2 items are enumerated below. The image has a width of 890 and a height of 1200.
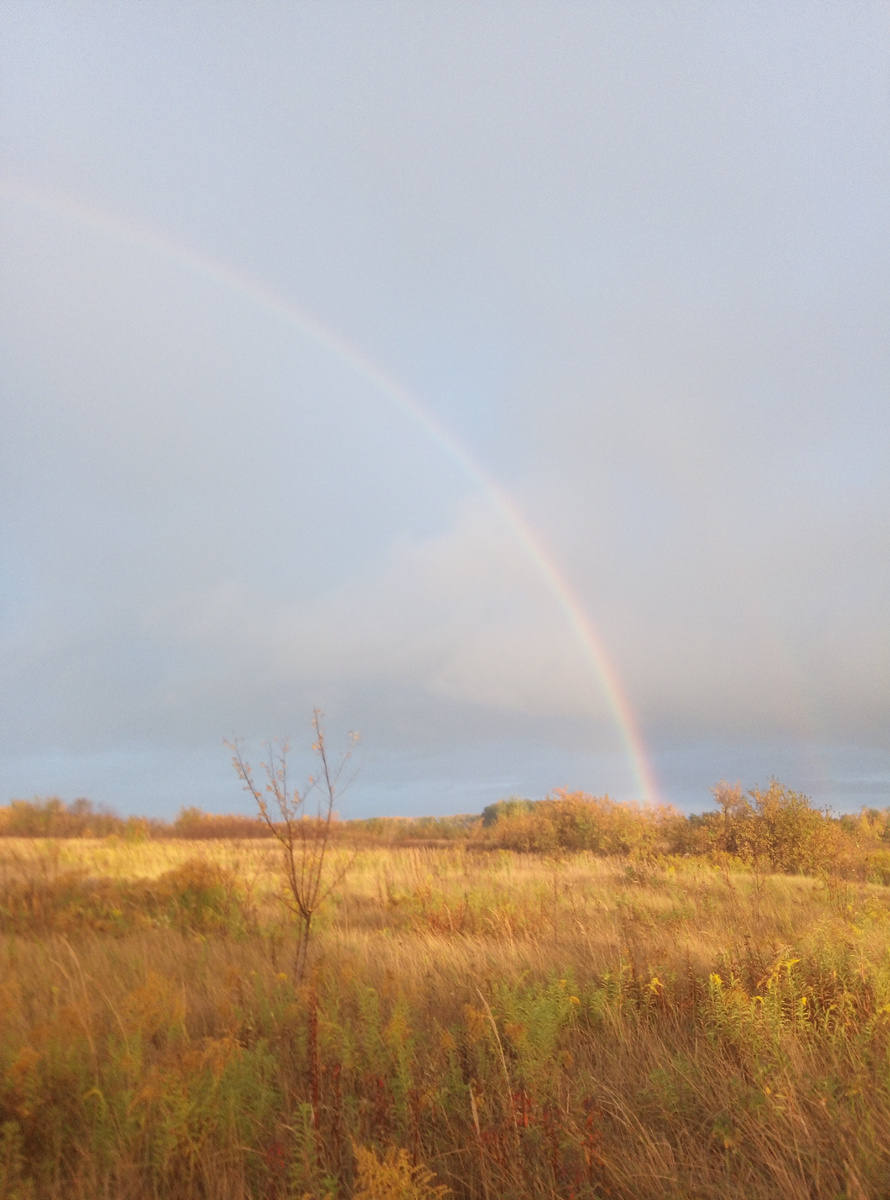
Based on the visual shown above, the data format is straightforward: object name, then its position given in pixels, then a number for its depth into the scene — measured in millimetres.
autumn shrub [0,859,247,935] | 8742
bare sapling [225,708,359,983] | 6000
